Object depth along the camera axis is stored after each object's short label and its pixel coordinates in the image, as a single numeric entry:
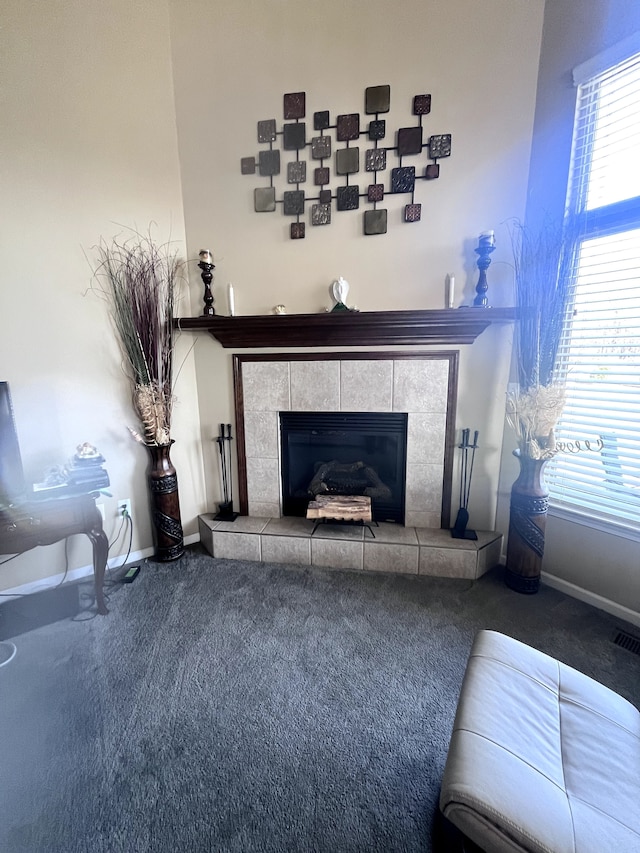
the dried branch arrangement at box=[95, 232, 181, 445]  2.16
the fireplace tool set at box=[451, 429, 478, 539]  2.27
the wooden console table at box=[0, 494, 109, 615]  1.65
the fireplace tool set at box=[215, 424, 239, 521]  2.58
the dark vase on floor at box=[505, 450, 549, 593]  2.00
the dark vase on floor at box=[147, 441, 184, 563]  2.34
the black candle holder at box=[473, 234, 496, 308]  1.97
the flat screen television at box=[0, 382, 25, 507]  1.71
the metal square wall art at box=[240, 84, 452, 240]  2.09
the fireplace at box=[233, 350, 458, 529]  2.29
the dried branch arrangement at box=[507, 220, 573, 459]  1.83
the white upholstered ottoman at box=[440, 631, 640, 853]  0.72
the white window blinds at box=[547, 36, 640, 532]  1.72
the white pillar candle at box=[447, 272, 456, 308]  2.12
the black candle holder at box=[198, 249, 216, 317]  2.29
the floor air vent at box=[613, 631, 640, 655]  1.66
